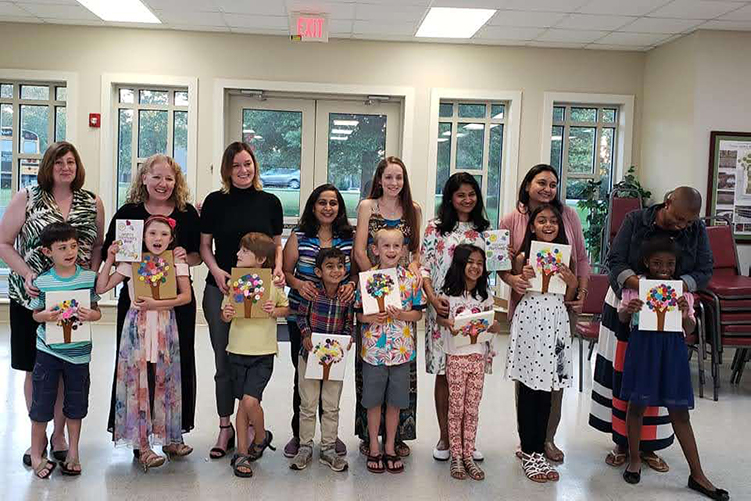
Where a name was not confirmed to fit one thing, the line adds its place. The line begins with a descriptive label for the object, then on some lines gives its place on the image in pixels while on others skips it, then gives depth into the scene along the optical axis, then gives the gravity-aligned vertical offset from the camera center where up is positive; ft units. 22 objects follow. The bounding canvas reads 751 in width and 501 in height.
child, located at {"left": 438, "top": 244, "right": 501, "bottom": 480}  10.07 -2.47
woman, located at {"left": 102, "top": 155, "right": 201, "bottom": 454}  9.87 -0.43
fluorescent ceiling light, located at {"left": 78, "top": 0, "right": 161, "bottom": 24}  18.38 +5.03
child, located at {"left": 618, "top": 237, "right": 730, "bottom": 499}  9.80 -2.36
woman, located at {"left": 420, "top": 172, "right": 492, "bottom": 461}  10.25 -0.64
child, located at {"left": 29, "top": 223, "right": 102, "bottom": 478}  9.34 -2.41
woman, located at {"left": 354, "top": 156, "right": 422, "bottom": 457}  10.38 -0.40
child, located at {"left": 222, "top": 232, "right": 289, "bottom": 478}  9.92 -2.27
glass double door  22.04 +1.82
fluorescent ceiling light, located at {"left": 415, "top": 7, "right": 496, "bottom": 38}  18.17 +5.07
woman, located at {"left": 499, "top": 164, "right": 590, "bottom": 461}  10.23 -0.41
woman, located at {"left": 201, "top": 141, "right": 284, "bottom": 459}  10.35 -0.51
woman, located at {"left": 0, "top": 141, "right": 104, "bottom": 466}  9.78 -0.64
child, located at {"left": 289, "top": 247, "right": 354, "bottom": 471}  9.98 -2.28
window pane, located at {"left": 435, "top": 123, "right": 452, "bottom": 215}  22.31 +1.44
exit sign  18.13 +4.57
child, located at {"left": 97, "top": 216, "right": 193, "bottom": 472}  9.71 -2.46
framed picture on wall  19.30 +0.87
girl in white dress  9.96 -2.17
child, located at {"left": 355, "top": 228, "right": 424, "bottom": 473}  10.00 -2.22
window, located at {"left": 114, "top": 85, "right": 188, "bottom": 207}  21.50 +2.04
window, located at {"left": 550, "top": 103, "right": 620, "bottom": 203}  22.61 +2.03
